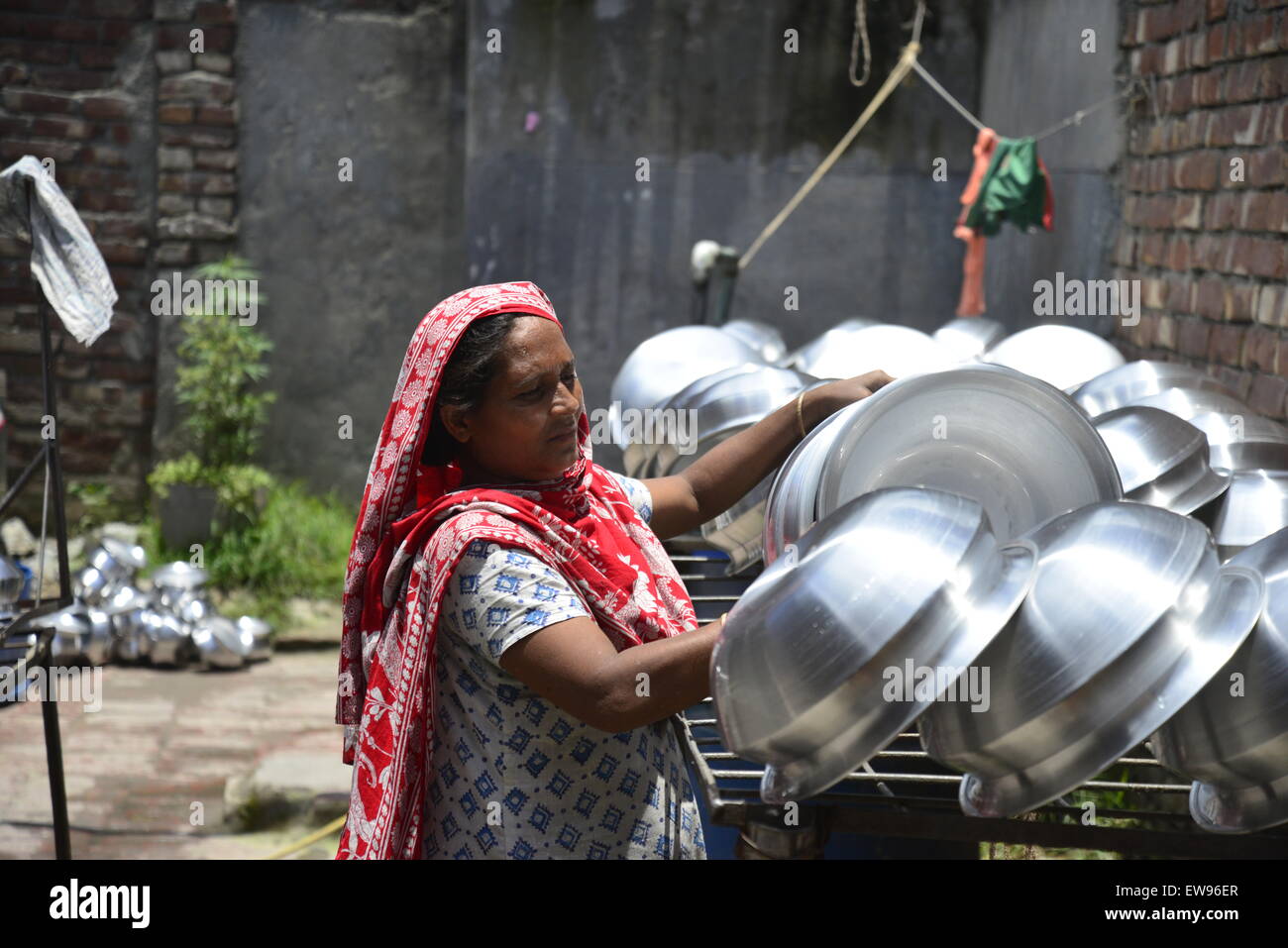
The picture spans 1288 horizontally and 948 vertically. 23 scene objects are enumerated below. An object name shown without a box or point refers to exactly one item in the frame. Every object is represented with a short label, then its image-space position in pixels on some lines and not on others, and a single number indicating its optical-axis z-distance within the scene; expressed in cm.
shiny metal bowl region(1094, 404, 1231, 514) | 183
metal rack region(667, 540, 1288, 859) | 148
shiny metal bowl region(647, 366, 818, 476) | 231
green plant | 585
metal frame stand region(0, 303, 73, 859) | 307
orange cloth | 423
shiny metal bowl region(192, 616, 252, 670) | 527
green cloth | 390
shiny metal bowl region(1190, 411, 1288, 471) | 202
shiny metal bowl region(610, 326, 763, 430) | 288
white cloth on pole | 311
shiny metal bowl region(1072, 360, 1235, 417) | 227
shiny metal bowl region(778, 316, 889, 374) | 280
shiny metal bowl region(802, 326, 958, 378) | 257
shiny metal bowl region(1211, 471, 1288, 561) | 179
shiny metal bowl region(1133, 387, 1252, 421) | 217
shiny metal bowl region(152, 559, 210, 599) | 541
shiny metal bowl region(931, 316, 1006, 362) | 294
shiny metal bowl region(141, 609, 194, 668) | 526
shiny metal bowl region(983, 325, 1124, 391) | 265
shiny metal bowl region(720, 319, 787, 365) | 338
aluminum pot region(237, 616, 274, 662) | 538
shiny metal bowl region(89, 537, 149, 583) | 551
